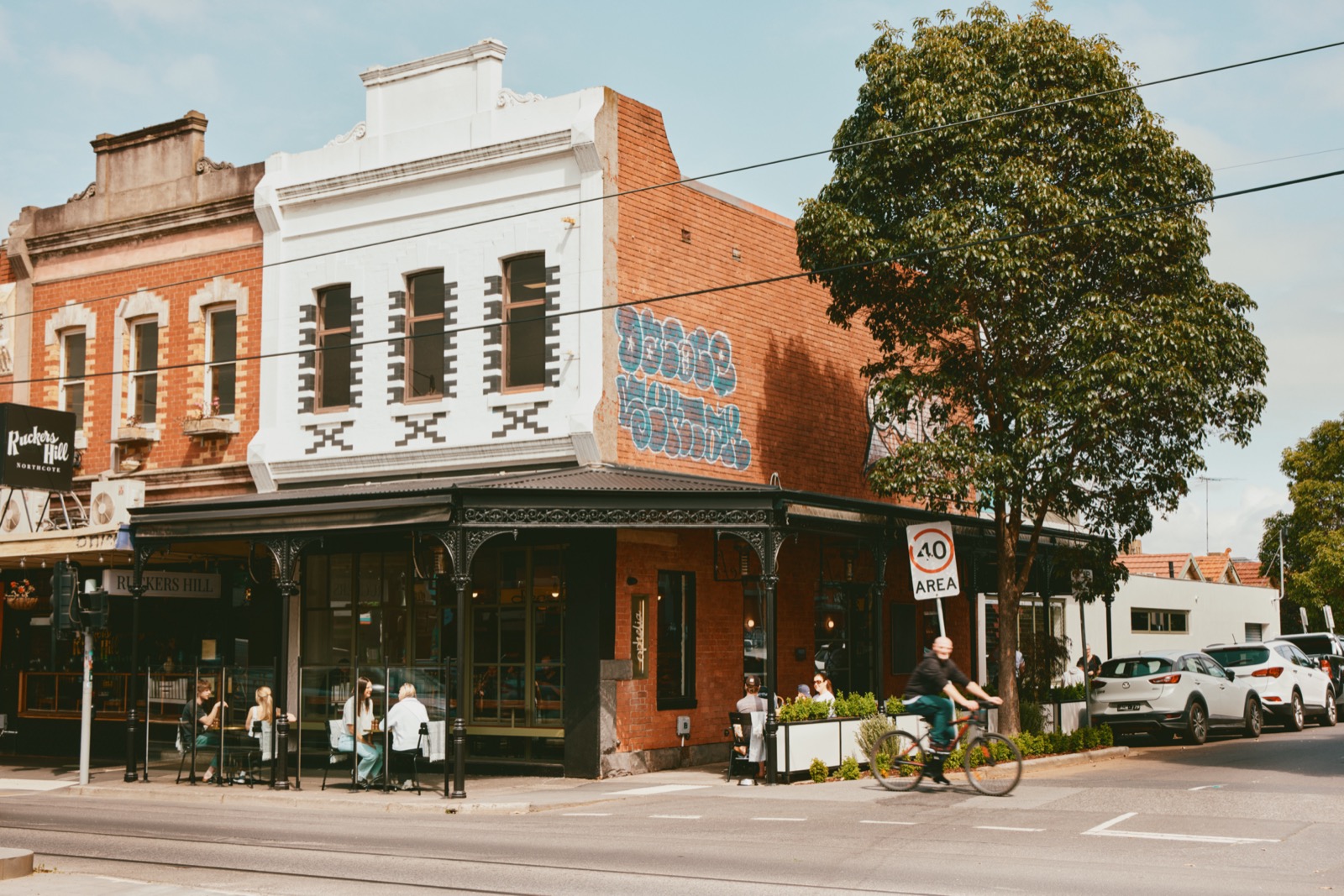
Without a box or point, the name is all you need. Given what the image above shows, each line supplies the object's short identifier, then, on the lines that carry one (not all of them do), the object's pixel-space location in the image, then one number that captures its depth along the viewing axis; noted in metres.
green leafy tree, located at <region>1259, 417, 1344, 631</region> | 40.59
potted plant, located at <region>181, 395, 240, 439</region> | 23.22
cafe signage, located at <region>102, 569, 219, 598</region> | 21.31
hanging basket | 25.78
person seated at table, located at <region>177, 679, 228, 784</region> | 19.66
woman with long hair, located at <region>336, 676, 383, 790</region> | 18.02
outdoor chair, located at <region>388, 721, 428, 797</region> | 17.70
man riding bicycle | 15.29
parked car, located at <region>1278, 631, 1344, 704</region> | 31.47
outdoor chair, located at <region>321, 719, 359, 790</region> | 18.39
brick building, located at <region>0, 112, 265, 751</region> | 23.56
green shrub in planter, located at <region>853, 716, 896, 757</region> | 18.72
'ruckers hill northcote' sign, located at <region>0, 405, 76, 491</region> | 22.67
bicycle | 15.30
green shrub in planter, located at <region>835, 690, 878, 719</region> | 18.83
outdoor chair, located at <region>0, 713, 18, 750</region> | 26.11
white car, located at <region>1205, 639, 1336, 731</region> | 26.52
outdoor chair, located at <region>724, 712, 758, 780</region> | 18.39
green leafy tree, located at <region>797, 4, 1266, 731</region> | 18.62
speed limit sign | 18.48
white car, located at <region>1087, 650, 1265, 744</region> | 23.20
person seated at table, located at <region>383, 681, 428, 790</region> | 17.69
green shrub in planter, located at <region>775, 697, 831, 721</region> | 18.12
